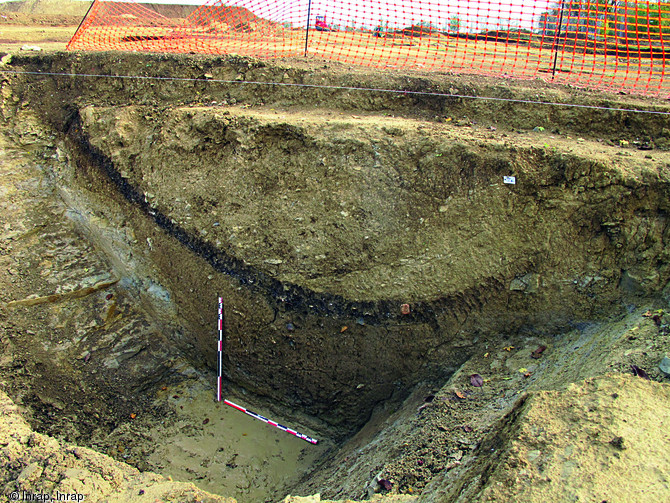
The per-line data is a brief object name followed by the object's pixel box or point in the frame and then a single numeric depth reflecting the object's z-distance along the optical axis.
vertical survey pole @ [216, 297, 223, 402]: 4.68
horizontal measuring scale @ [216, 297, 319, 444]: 4.74
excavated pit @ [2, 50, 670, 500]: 3.87
